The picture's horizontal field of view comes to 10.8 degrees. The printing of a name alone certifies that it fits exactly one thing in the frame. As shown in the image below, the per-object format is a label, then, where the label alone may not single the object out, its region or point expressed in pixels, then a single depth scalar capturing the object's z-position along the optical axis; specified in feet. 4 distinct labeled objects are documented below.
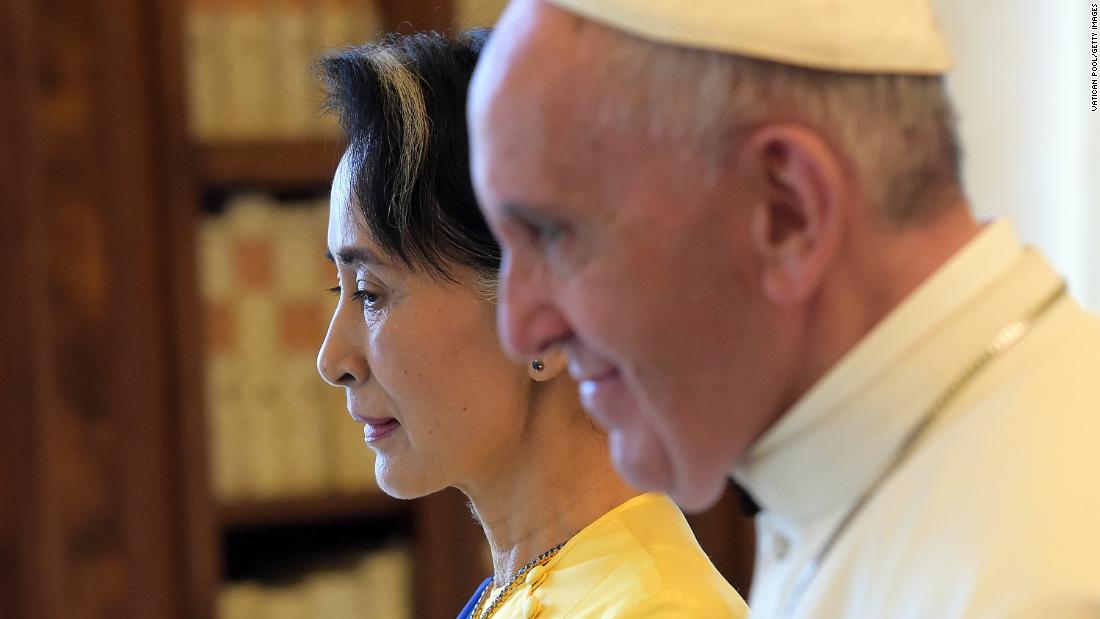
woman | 13.78
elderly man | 11.91
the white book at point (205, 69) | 16.54
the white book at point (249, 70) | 16.59
